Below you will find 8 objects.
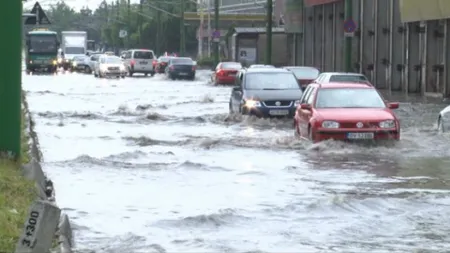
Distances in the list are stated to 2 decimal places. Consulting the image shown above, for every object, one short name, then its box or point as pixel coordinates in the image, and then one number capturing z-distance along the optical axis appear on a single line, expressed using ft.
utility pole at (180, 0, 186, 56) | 304.50
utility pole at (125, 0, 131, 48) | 440.45
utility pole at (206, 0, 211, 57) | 303.68
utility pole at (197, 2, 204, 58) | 320.29
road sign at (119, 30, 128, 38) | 429.13
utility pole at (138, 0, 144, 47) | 404.79
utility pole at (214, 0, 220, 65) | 256.89
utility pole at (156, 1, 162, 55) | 358.64
